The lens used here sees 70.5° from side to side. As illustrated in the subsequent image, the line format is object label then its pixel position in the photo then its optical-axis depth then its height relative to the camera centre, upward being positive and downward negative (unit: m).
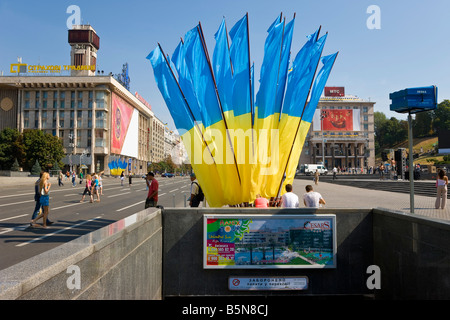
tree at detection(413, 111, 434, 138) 126.50 +16.16
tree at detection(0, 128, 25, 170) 65.12 +4.05
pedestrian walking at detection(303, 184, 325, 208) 7.72 -0.81
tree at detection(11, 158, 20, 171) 58.60 +0.32
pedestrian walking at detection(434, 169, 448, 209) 12.94 -0.87
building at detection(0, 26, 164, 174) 78.19 +15.02
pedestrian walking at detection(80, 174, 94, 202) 18.84 -1.00
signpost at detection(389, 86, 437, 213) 6.68 +1.41
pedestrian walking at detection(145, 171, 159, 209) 9.32 -0.77
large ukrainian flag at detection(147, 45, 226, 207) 8.67 +1.00
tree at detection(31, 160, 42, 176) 54.19 -0.24
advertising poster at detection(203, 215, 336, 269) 5.83 -1.37
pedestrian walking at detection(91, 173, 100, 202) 19.04 -0.95
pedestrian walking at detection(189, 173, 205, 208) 8.90 -0.76
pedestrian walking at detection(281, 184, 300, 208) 7.34 -0.79
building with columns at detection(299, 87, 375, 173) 96.62 +10.92
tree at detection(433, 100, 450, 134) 116.88 +18.86
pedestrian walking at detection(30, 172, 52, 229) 9.82 -0.70
